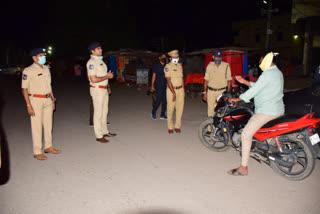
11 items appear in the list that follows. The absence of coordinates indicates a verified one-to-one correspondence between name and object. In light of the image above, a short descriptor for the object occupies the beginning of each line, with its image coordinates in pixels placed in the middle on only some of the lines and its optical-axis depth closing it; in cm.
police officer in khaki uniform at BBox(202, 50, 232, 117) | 646
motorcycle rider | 406
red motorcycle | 414
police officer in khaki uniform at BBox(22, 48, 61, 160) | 501
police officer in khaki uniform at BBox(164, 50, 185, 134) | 666
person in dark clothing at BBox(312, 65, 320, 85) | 594
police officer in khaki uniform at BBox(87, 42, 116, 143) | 587
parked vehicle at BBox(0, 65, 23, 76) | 3675
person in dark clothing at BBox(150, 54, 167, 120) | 845
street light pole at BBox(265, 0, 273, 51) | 1711
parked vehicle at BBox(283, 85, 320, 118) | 536
